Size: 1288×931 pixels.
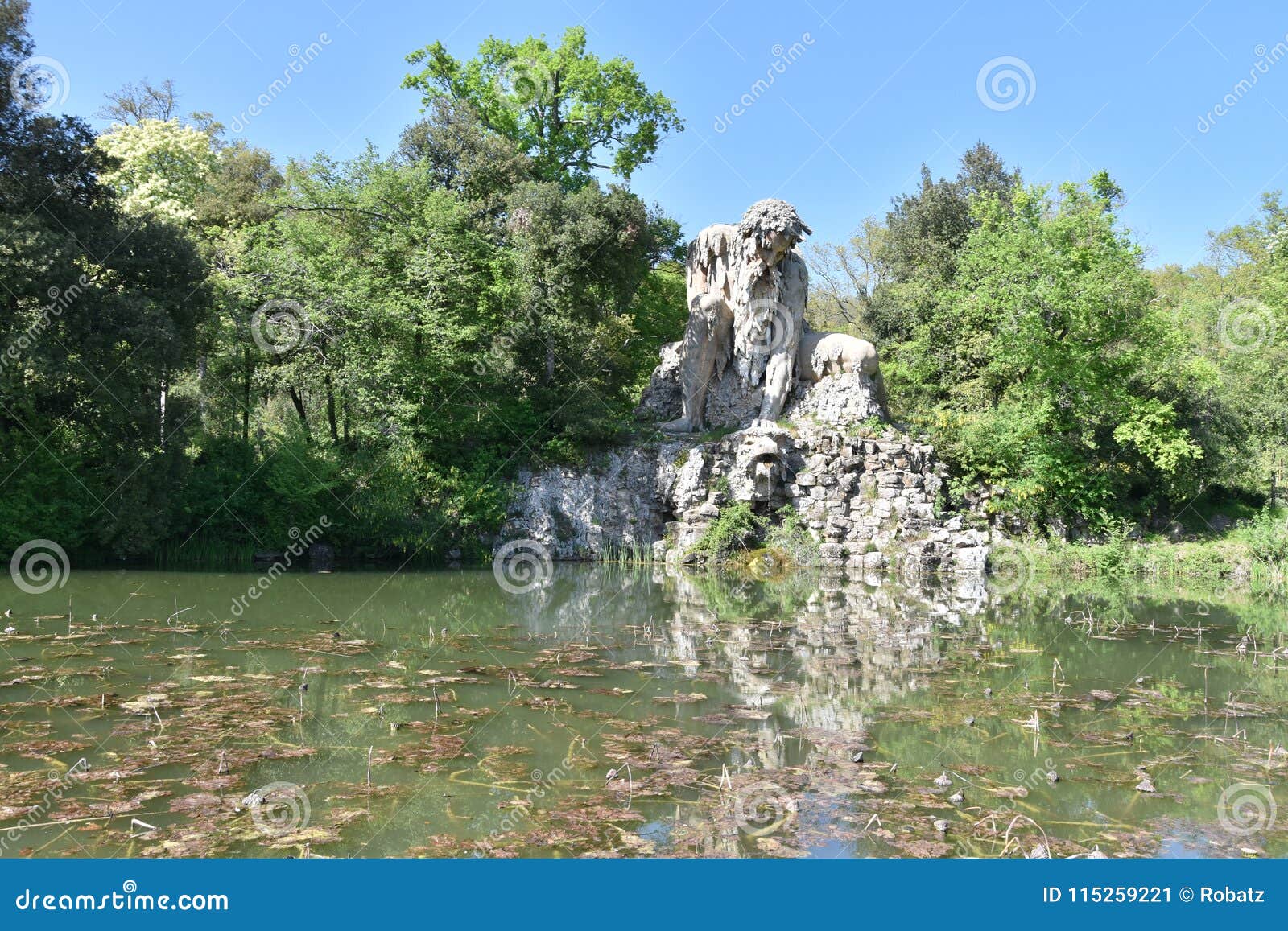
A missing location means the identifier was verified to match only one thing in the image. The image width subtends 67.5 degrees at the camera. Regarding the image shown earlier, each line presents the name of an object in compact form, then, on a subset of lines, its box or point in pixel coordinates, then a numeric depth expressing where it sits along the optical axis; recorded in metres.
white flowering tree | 24.12
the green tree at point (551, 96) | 27.55
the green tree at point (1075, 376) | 21.69
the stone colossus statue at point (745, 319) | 22.06
